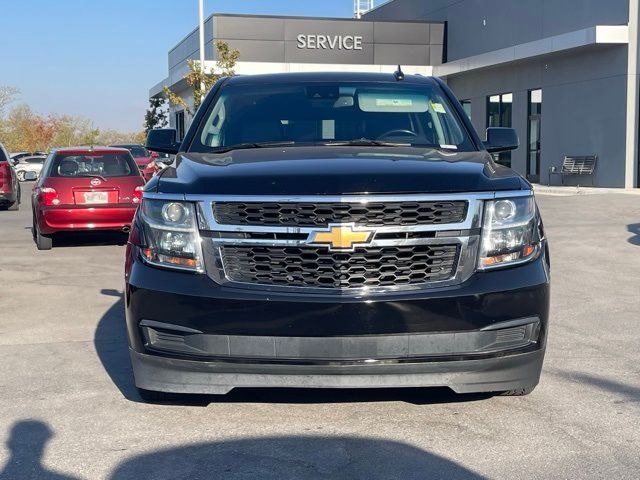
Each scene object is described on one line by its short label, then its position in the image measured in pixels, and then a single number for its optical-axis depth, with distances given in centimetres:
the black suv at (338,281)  411
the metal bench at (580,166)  2583
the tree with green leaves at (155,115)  5188
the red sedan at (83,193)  1240
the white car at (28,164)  3772
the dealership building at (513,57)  2472
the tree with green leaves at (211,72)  2989
